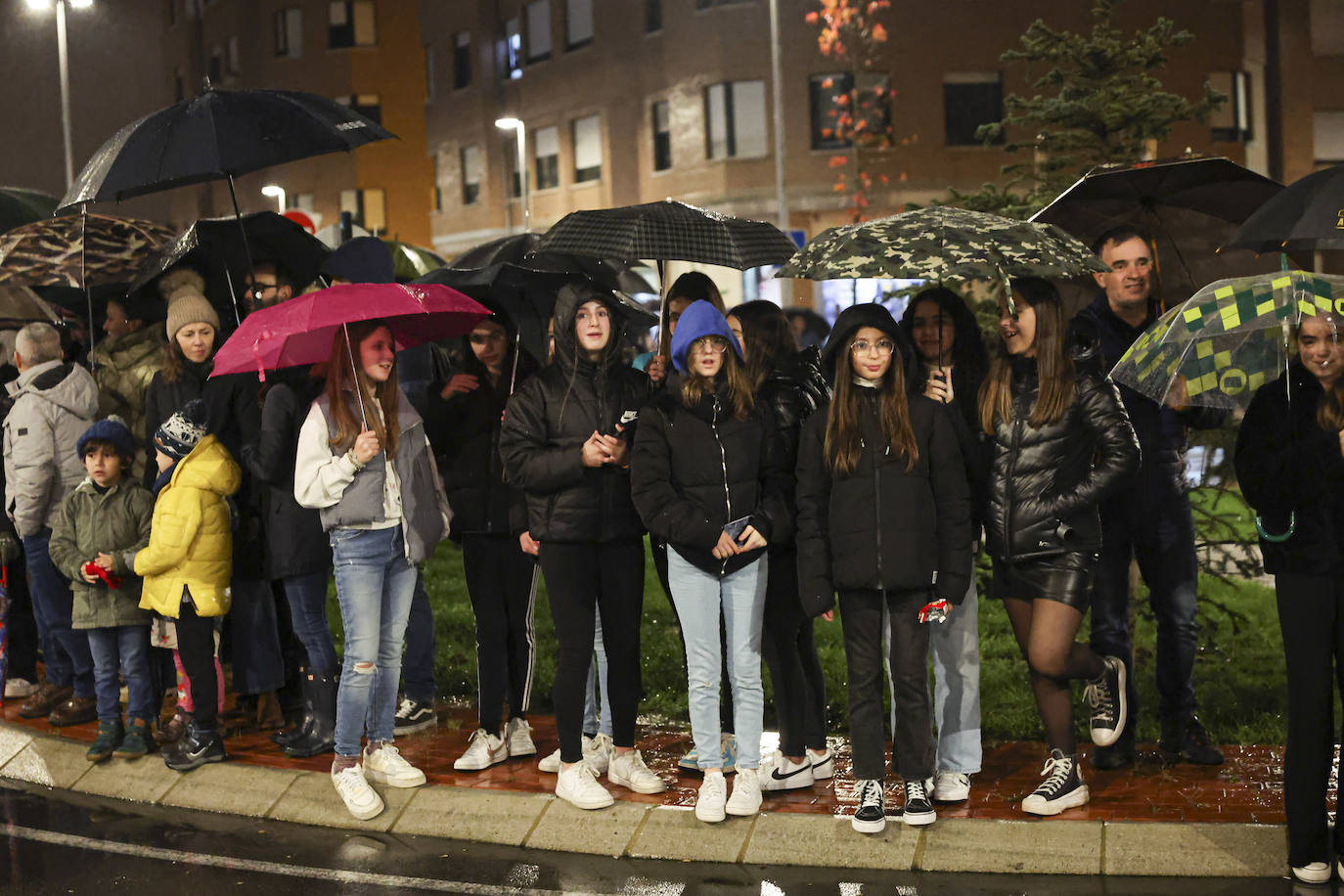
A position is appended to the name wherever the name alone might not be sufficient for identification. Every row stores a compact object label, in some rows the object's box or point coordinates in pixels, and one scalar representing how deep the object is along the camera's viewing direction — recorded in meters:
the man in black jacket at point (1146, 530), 7.47
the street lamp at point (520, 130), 43.99
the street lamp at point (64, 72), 37.22
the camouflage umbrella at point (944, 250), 6.39
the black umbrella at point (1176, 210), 7.62
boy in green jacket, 8.50
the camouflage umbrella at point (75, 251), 9.16
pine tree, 10.55
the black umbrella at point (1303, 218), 5.83
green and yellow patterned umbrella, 5.78
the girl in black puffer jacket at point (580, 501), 7.22
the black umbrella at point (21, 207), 11.80
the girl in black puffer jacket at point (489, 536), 8.05
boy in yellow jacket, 8.14
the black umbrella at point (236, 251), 9.05
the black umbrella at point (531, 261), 8.48
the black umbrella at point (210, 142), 7.79
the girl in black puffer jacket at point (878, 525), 6.63
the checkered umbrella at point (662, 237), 7.30
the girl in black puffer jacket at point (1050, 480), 6.69
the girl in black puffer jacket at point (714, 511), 6.93
